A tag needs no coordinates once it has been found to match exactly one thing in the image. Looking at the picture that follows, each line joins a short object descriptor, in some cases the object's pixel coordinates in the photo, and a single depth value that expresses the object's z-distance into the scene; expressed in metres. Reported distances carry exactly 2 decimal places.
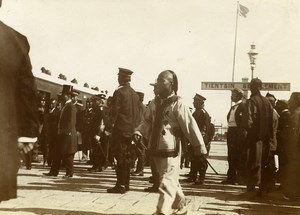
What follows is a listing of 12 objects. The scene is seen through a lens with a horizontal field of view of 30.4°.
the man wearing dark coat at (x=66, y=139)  10.72
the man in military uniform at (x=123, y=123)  8.43
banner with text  11.73
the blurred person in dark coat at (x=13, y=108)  4.07
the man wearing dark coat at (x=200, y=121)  10.39
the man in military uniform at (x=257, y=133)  8.40
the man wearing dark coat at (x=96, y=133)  12.60
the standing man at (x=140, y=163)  11.88
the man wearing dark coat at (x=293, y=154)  8.00
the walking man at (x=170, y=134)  6.25
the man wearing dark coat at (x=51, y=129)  12.42
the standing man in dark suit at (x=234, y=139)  10.41
